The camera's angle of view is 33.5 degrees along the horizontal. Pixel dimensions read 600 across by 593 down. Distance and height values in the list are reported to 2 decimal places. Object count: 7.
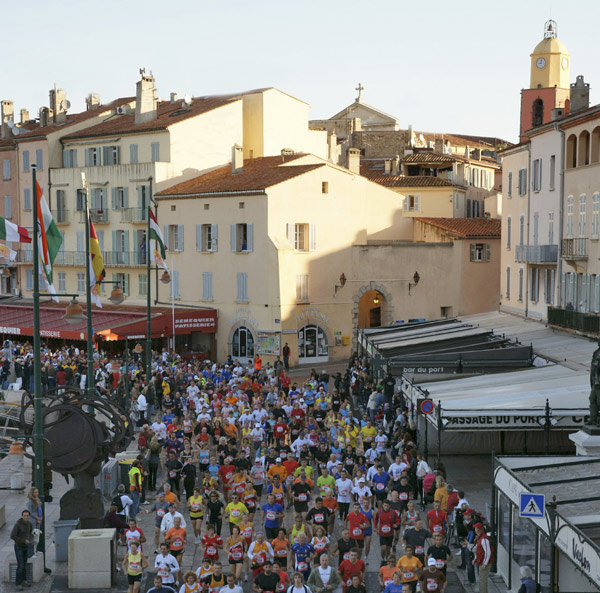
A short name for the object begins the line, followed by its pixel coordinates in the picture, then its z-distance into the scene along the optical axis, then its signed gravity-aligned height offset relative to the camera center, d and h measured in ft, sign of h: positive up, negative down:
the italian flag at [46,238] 62.54 -0.30
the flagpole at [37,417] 56.13 -10.37
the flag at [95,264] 81.05 -2.50
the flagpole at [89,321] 73.49 -6.76
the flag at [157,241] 102.37 -0.82
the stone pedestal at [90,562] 54.11 -17.82
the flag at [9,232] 63.77 +0.10
